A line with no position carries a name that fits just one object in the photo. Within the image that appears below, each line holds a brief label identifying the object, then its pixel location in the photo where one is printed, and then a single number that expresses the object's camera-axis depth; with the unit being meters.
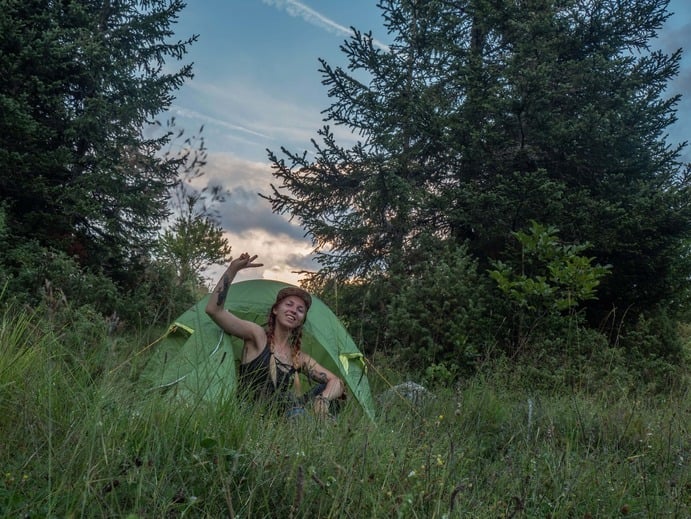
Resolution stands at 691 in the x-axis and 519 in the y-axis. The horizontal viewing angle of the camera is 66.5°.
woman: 4.49
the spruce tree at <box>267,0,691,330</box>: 7.97
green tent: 3.80
